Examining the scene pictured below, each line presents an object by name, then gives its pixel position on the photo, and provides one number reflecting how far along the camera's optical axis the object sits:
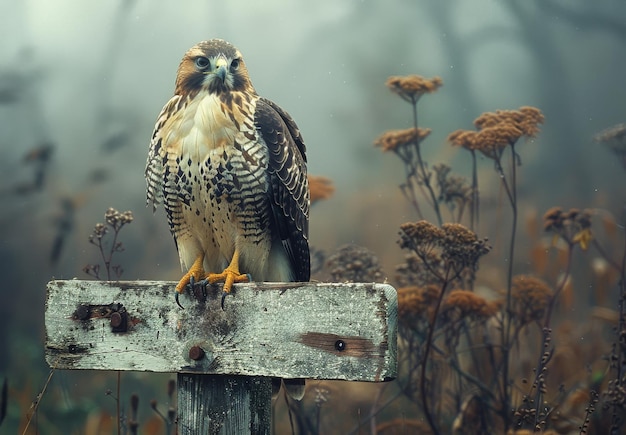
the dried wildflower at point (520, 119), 8.21
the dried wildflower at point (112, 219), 7.74
